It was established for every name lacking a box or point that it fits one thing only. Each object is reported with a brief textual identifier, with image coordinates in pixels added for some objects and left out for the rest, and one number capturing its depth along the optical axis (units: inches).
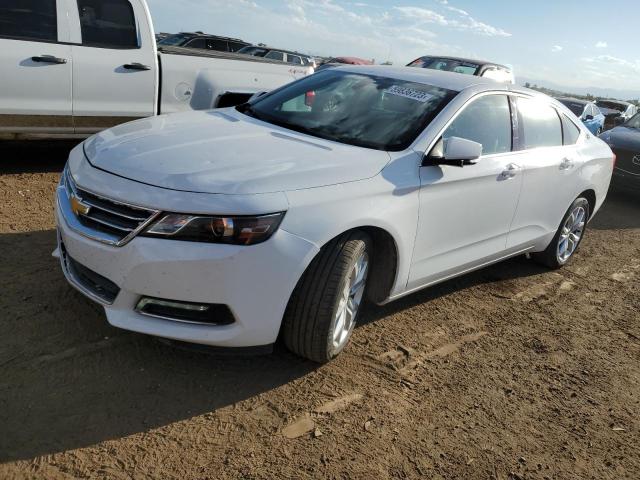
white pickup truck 205.9
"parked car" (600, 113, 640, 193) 362.0
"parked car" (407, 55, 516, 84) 444.8
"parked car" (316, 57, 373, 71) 994.0
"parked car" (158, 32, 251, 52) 585.3
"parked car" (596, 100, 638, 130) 720.3
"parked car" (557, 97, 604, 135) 570.3
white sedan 103.4
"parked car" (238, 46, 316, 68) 708.0
